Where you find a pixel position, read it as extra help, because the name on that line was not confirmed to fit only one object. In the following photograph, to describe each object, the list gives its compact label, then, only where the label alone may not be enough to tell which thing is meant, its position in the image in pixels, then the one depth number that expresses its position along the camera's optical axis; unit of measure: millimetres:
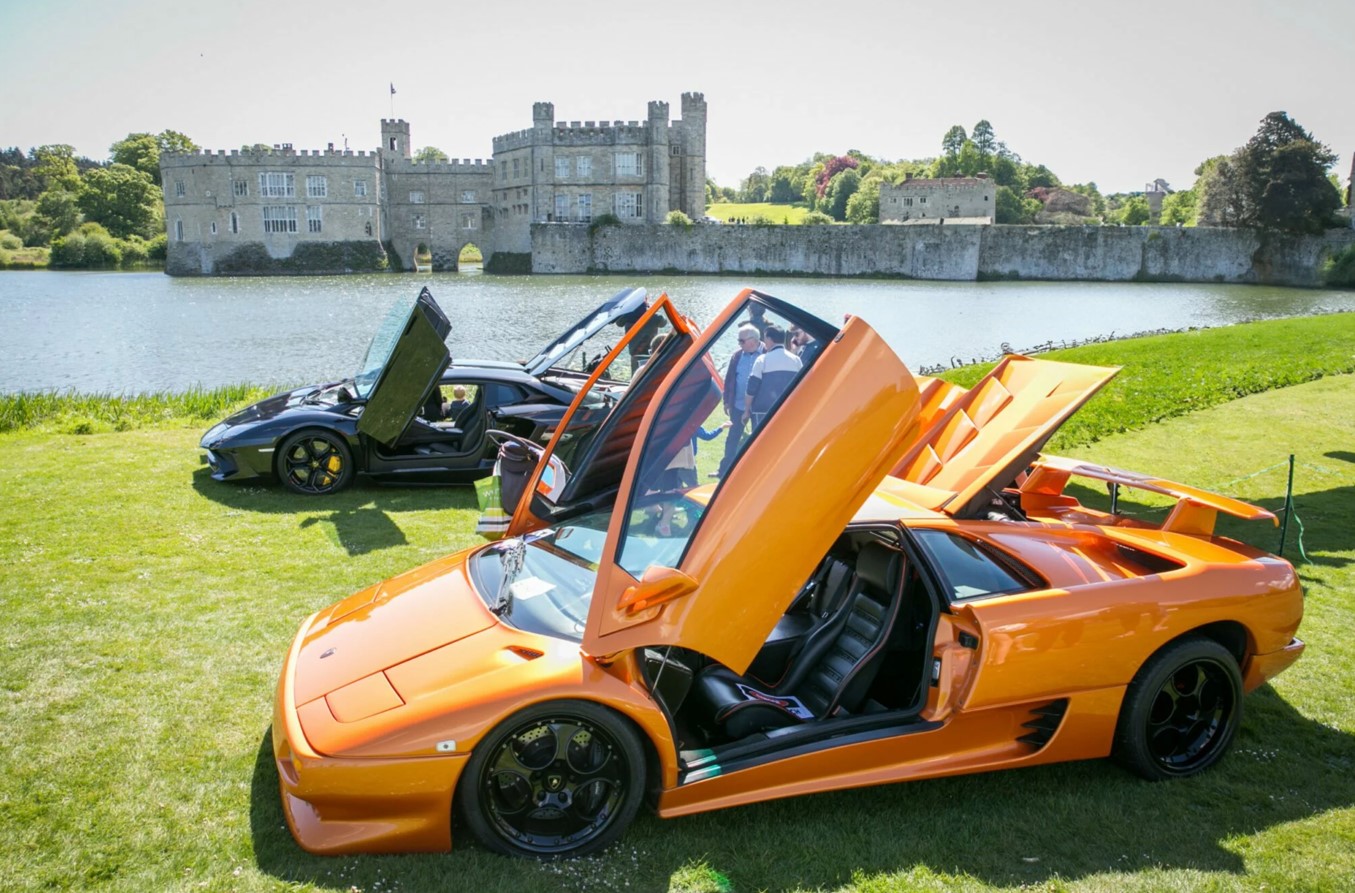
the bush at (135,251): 96438
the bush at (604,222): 80188
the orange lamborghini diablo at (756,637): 3670
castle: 83688
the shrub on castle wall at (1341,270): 68812
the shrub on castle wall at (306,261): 84562
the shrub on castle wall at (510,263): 84688
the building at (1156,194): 171500
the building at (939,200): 104312
